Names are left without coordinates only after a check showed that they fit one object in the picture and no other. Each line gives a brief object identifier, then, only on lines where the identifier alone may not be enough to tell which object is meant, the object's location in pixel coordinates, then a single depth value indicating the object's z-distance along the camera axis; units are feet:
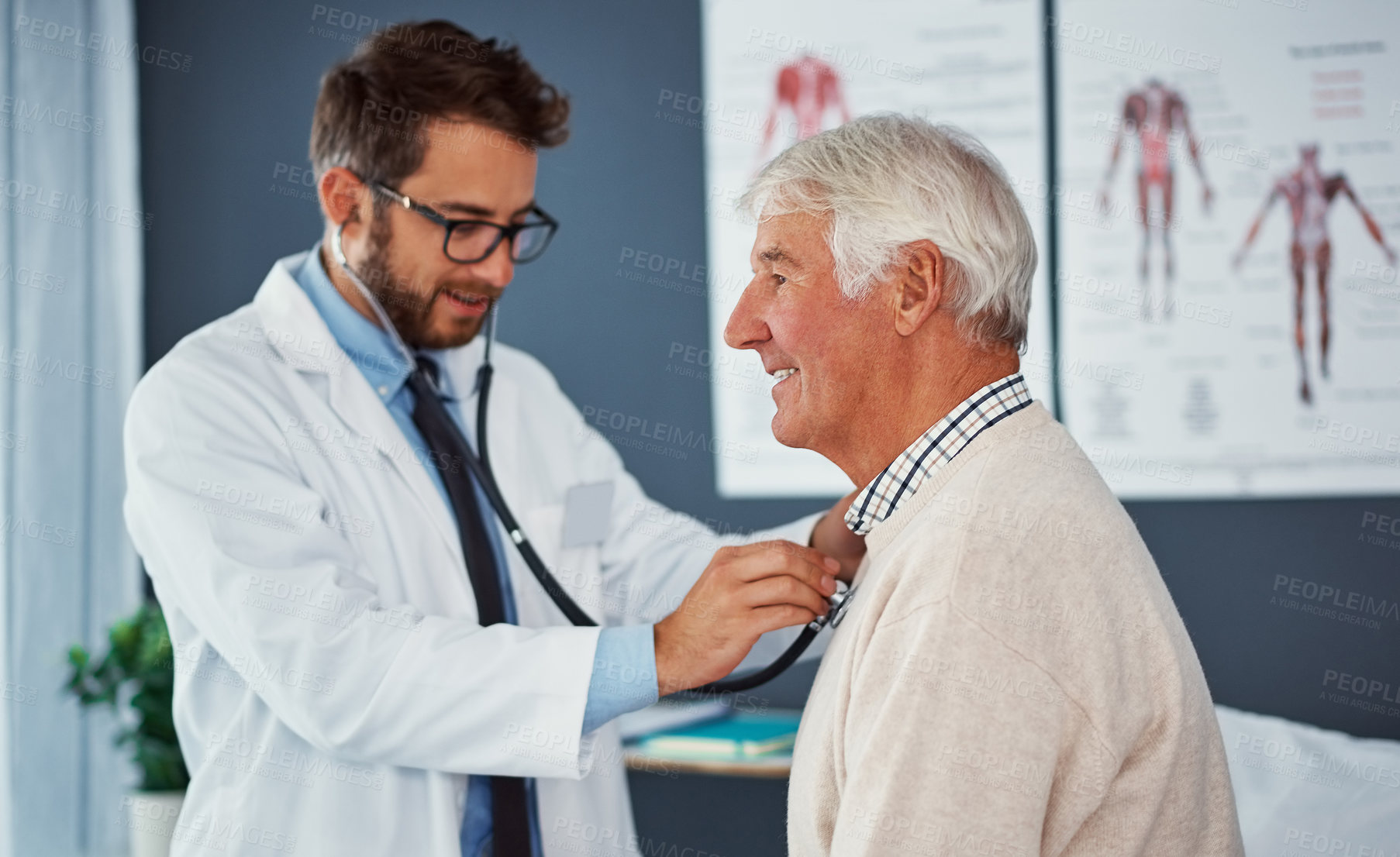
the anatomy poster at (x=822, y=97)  7.80
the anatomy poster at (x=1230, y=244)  6.97
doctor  4.00
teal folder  7.45
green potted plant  8.21
